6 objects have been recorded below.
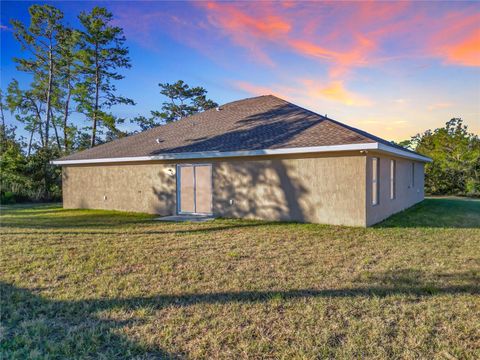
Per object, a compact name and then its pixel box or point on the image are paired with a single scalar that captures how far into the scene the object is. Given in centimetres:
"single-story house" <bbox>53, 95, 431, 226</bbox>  823
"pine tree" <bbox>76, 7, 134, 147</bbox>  2203
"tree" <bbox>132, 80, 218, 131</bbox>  3000
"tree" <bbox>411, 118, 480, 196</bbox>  2003
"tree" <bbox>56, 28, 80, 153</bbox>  2200
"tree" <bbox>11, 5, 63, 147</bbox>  2088
